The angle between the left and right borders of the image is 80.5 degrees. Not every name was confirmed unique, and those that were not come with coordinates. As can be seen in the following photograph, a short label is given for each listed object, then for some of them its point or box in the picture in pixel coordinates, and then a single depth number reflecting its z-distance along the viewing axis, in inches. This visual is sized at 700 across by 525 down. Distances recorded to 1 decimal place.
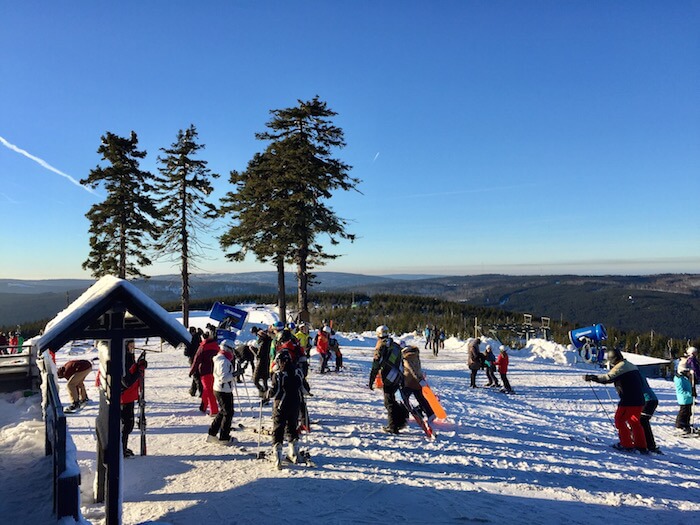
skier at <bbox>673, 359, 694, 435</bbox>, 428.8
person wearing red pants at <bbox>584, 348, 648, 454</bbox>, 340.2
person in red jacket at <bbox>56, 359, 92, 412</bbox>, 398.0
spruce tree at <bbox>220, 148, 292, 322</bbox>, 934.3
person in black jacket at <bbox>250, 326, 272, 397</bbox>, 417.1
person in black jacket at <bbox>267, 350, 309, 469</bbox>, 264.2
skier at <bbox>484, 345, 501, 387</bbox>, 634.8
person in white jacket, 299.0
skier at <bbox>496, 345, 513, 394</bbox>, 608.4
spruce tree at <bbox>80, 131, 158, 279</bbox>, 1018.1
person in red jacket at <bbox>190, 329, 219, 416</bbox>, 337.4
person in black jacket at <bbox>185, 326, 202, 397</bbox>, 459.3
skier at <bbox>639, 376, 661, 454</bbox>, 350.9
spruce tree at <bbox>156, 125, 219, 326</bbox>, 1071.0
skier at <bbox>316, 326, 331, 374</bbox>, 618.0
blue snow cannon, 655.1
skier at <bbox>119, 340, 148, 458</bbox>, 271.9
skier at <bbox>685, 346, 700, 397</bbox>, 465.4
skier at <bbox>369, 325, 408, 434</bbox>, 343.0
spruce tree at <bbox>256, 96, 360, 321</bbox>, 911.0
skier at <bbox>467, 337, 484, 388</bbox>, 625.0
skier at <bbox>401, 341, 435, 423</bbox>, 350.4
